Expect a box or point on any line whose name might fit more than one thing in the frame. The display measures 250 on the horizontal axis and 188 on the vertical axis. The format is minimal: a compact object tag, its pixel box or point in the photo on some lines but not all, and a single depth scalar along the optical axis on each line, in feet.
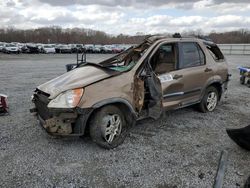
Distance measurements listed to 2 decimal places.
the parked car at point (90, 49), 112.53
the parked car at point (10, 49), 92.59
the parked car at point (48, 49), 102.83
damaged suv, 9.58
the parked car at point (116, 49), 115.35
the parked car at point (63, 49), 107.71
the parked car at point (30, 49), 98.70
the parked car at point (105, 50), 113.43
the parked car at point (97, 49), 112.47
